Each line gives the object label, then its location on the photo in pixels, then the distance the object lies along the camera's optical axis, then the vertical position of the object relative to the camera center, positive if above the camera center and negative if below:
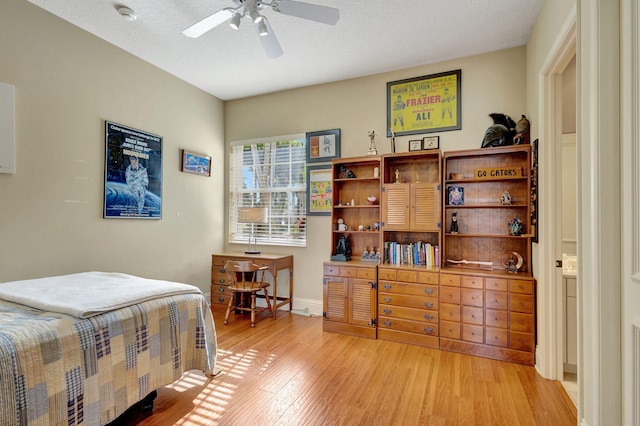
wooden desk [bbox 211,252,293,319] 3.92 -0.81
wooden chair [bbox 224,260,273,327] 3.56 -0.86
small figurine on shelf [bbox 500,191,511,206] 3.02 +0.14
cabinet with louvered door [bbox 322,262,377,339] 3.25 -0.91
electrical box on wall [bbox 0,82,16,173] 2.39 +0.65
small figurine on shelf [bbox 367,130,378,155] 3.66 +0.81
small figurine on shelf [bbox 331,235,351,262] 3.59 -0.44
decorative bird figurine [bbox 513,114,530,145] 2.89 +0.78
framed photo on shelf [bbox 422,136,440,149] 3.48 +0.80
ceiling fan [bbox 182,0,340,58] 2.09 +1.38
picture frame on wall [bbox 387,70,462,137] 3.41 +1.24
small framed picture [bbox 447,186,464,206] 3.24 +0.19
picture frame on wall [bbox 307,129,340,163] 3.97 +0.88
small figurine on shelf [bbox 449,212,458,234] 3.25 -0.11
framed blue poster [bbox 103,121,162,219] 3.15 +0.43
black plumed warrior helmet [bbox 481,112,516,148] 3.03 +0.79
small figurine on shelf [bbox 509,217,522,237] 2.96 -0.13
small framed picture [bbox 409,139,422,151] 3.54 +0.78
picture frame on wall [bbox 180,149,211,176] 4.01 +0.67
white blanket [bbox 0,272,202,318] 1.66 -0.48
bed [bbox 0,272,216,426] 1.34 -0.68
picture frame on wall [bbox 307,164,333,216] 4.02 +0.30
